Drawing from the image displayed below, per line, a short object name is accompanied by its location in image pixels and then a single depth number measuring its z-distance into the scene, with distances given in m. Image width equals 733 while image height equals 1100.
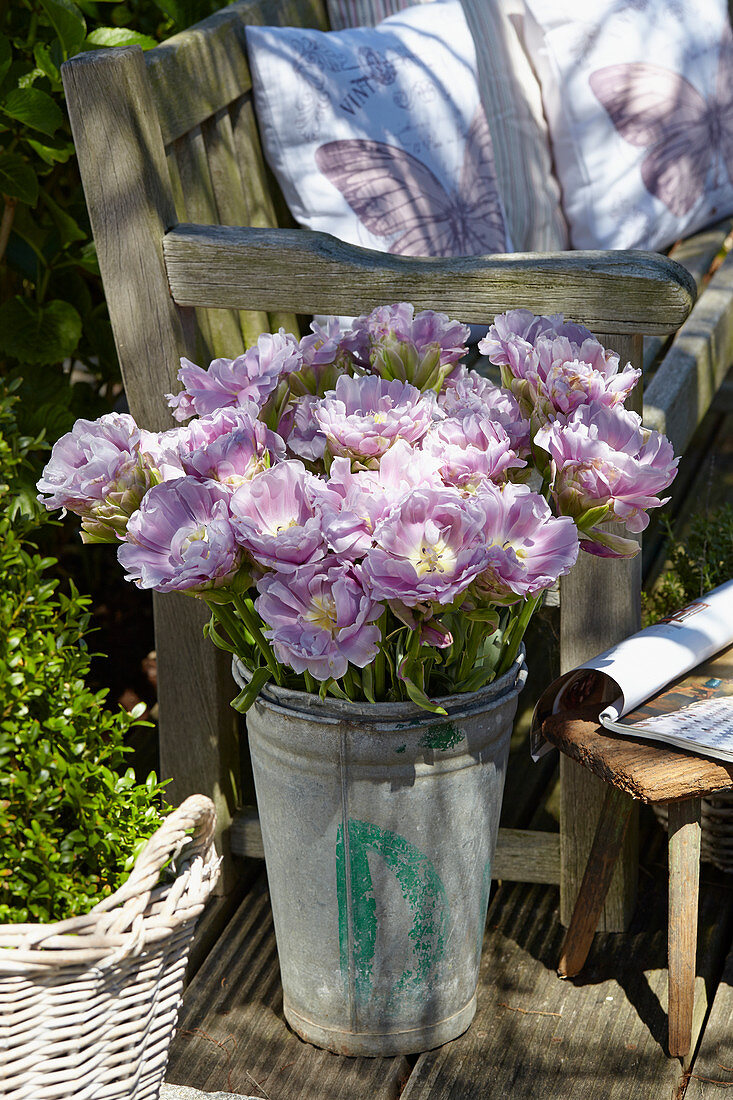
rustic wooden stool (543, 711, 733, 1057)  3.11
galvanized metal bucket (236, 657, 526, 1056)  3.09
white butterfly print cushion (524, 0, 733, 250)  3.93
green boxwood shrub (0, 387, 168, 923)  3.06
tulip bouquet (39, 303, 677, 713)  2.89
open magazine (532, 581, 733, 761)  3.15
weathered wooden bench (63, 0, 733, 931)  3.17
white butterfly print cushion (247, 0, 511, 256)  3.56
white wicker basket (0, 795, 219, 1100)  2.96
